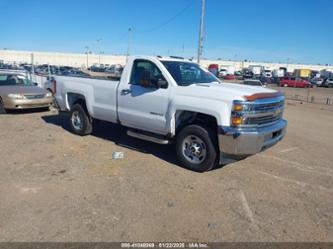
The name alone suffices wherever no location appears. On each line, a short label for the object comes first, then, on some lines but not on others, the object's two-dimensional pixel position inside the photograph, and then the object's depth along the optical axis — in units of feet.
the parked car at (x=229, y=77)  217.56
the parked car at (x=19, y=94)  33.60
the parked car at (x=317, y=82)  180.22
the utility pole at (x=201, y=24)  75.08
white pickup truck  15.84
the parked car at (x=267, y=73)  235.20
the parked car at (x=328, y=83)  173.47
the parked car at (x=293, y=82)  159.94
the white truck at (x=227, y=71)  251.44
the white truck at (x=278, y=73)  216.97
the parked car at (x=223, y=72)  243.11
